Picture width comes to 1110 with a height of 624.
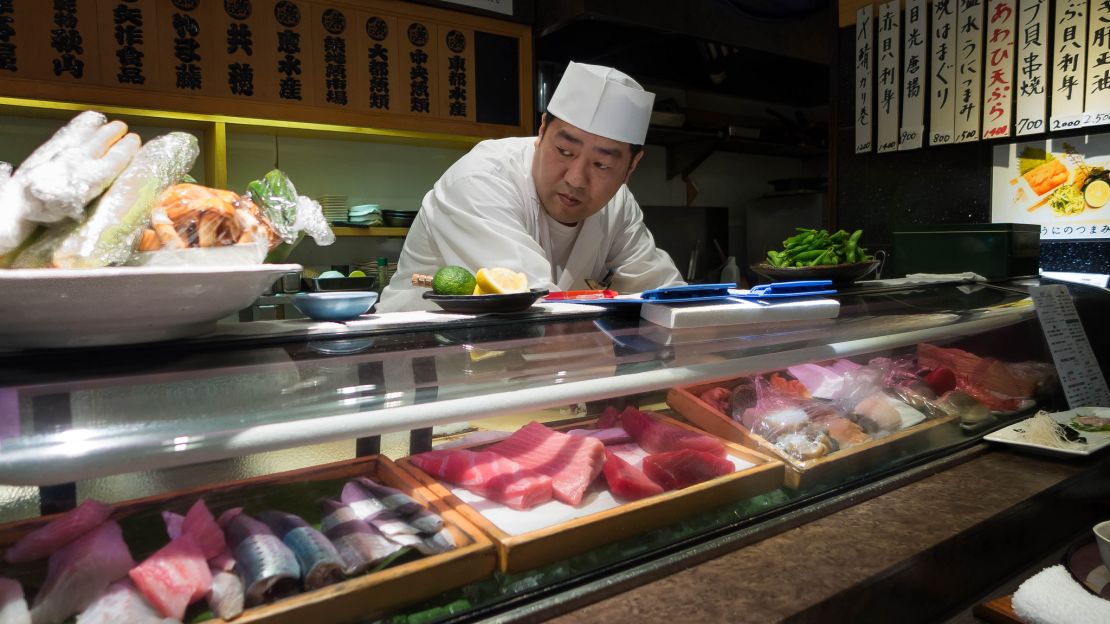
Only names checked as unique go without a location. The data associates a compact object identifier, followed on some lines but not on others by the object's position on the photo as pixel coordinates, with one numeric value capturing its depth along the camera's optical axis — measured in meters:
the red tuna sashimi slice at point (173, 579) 0.79
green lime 1.44
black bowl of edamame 2.01
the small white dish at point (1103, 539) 1.11
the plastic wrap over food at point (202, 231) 0.97
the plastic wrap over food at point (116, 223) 0.86
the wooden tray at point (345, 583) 0.81
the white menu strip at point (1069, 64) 3.15
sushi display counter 0.82
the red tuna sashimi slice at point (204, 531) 0.89
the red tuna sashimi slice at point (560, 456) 1.17
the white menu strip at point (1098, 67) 3.07
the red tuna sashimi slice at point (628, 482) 1.17
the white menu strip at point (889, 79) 3.84
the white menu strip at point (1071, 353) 2.01
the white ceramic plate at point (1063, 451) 1.54
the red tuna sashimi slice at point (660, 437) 1.33
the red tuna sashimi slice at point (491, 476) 1.12
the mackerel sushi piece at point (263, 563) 0.82
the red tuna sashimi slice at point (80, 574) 0.78
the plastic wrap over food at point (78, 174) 0.83
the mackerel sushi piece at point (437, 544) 0.94
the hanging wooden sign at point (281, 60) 3.44
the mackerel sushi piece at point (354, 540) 0.89
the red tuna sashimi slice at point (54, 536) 0.85
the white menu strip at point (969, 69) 3.50
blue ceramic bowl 1.32
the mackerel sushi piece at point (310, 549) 0.85
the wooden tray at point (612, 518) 0.96
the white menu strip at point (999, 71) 3.39
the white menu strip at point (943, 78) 3.60
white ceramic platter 0.81
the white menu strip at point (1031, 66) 3.27
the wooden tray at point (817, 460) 1.31
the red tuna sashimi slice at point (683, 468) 1.21
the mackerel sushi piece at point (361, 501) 1.02
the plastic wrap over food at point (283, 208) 1.11
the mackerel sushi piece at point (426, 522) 0.98
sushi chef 2.59
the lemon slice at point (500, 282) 1.47
